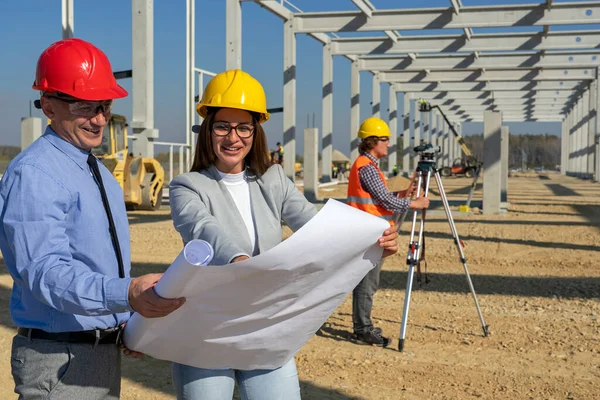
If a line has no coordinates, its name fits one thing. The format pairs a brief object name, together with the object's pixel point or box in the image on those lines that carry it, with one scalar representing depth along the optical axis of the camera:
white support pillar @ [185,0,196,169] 19.20
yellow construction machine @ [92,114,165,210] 14.77
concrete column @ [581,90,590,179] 32.16
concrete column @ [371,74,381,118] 26.61
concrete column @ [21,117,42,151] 12.85
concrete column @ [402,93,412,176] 33.38
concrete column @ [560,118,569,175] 45.17
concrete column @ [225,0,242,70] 13.75
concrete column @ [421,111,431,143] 39.78
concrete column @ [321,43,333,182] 20.31
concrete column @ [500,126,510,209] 15.85
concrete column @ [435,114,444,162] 45.62
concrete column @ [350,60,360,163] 23.03
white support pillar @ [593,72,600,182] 24.74
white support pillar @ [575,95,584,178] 34.56
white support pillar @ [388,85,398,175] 30.50
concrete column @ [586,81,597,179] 27.60
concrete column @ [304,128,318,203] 16.09
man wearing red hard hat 1.66
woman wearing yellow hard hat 2.15
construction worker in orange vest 5.17
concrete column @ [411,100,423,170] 37.09
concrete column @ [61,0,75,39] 12.77
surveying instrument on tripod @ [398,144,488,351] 5.38
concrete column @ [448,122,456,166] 47.84
